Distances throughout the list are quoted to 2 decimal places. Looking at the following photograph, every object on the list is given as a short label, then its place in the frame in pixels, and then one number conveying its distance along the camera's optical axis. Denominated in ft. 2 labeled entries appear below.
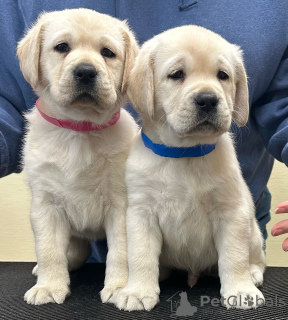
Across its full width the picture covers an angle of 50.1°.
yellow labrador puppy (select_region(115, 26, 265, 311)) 0.97
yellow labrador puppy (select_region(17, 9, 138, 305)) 1.04
